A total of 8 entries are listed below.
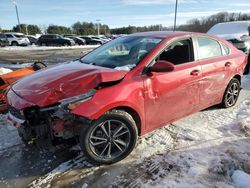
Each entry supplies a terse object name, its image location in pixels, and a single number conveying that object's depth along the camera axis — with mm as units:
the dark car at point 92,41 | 28207
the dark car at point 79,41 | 26770
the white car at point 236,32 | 7038
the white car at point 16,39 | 24074
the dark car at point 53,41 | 24505
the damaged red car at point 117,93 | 2245
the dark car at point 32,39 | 28239
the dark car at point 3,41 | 23461
